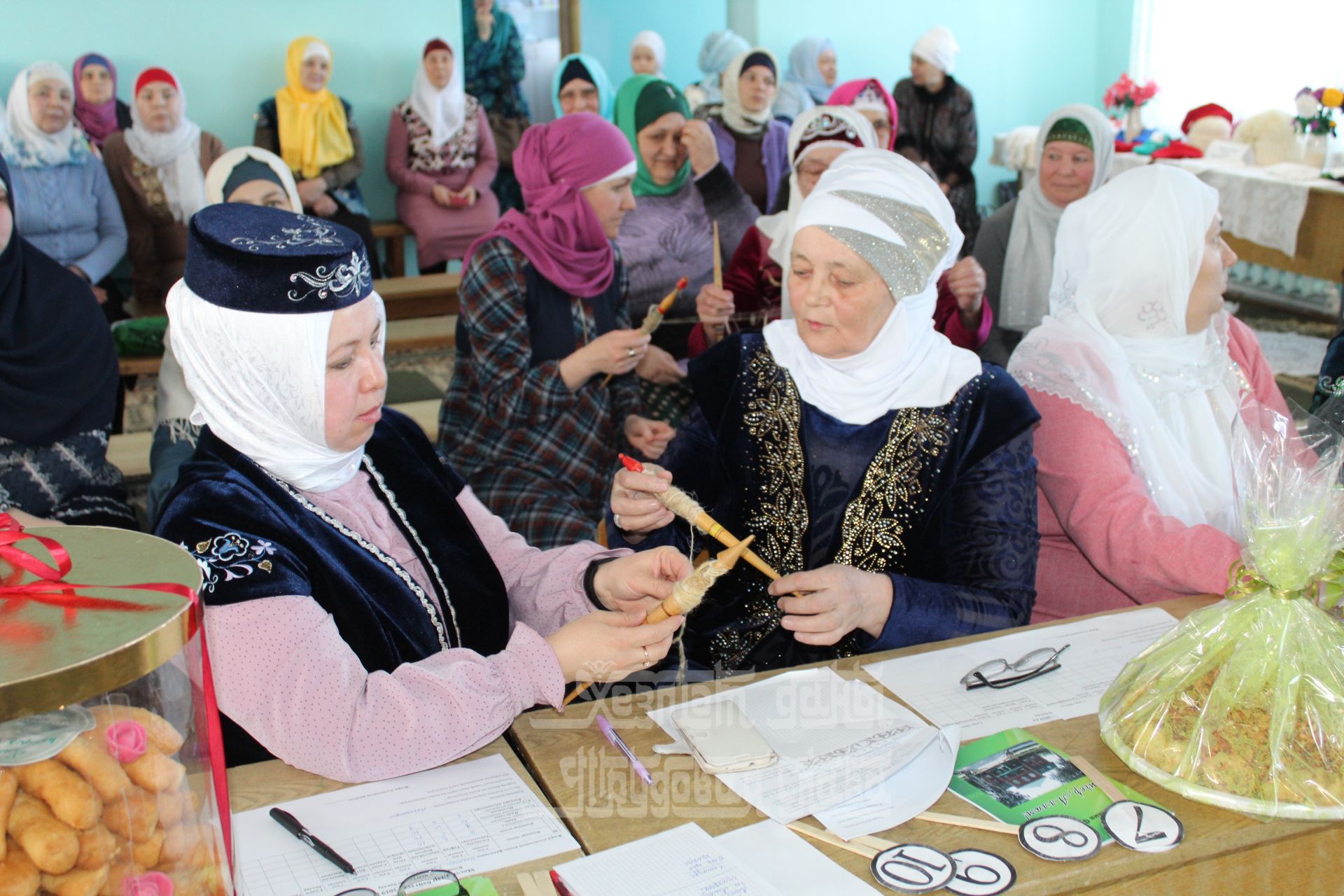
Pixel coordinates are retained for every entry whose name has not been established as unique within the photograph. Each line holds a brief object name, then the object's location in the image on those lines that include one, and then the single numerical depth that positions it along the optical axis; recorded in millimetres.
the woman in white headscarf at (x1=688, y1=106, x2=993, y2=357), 3207
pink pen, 1250
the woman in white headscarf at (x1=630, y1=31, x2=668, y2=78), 8219
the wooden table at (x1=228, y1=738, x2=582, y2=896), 1232
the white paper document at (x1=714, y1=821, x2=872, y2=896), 1073
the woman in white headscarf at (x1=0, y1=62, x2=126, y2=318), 4977
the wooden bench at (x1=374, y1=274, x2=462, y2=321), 5172
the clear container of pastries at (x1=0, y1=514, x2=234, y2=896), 753
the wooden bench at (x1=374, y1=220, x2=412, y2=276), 6668
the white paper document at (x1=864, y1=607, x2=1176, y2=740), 1389
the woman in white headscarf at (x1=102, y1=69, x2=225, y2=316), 5555
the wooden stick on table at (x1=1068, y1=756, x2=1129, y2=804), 1220
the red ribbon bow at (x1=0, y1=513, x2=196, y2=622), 817
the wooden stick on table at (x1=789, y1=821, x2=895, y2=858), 1121
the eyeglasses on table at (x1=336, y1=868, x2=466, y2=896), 1063
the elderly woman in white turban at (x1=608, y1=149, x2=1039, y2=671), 1854
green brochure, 1193
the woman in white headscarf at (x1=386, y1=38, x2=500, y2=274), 6305
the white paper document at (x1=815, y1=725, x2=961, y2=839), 1166
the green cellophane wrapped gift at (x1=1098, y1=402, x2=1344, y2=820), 1213
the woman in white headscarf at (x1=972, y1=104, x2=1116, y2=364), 3709
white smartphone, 1261
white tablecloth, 5684
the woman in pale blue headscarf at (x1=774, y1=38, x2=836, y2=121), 8795
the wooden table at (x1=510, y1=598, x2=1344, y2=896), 1116
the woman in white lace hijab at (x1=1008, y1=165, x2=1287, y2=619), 1961
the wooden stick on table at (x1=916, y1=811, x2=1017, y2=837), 1158
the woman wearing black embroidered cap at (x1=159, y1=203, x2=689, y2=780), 1259
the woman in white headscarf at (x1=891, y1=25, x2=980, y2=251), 6688
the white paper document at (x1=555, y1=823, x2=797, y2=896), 1071
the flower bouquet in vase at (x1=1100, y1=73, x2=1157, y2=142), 8039
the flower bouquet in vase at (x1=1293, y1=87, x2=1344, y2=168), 6133
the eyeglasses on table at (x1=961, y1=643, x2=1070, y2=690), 1461
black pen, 1104
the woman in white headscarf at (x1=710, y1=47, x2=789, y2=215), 5688
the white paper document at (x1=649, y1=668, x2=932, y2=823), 1217
